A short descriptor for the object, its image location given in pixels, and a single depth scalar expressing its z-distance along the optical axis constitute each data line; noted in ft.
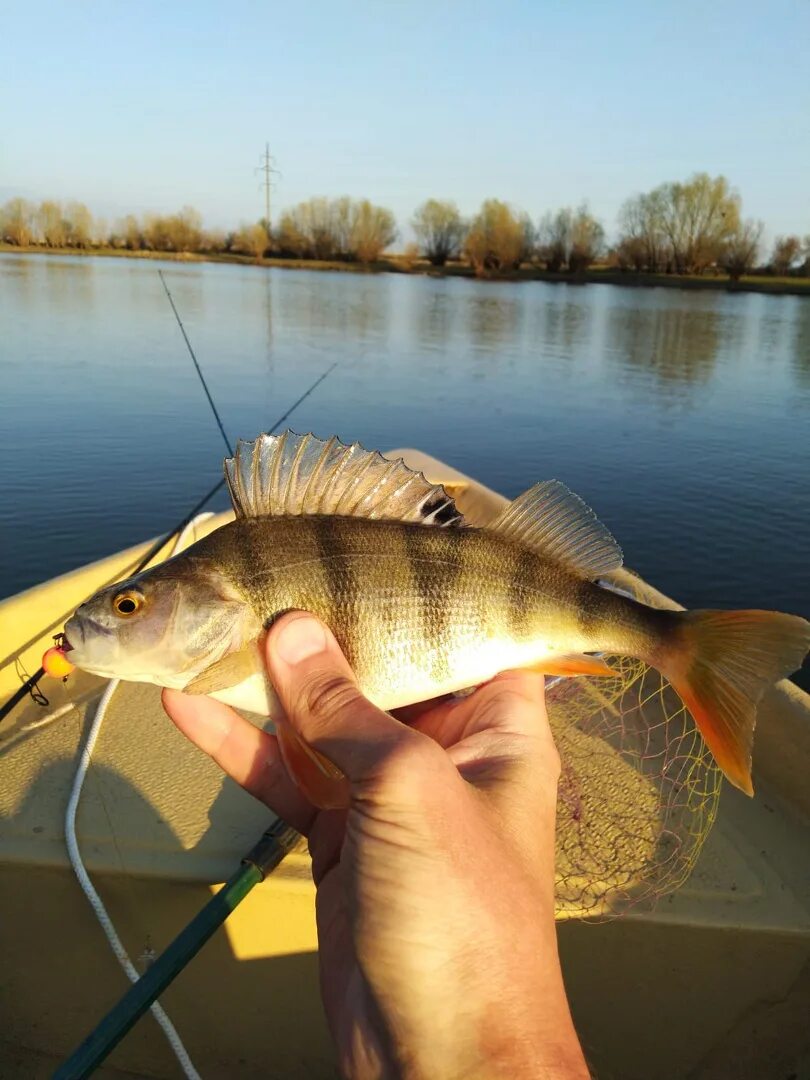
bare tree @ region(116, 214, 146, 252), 266.98
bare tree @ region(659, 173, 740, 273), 242.78
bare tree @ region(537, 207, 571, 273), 269.23
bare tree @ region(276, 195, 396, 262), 286.66
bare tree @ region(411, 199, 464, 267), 292.40
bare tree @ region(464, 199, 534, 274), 262.06
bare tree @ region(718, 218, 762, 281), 233.96
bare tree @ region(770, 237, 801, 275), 238.48
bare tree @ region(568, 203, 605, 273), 267.18
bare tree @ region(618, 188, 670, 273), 254.68
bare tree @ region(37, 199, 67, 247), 249.55
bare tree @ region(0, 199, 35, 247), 246.06
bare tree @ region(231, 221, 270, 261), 276.82
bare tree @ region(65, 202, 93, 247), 249.96
